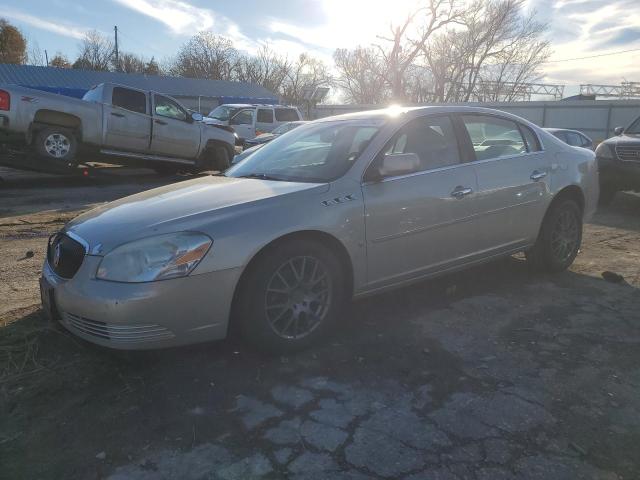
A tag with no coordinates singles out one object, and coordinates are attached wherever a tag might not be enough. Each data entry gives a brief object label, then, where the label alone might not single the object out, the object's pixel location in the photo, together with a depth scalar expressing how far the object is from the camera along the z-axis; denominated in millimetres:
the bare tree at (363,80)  50716
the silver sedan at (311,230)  3020
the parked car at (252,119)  19125
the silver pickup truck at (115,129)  9898
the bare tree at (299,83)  64188
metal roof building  38594
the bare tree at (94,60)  62375
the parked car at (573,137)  12547
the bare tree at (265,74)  64625
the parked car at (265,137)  14951
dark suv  8758
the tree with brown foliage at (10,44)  58594
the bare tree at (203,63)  62875
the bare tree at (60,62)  65750
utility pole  57412
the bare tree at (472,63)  44188
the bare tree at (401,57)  41656
